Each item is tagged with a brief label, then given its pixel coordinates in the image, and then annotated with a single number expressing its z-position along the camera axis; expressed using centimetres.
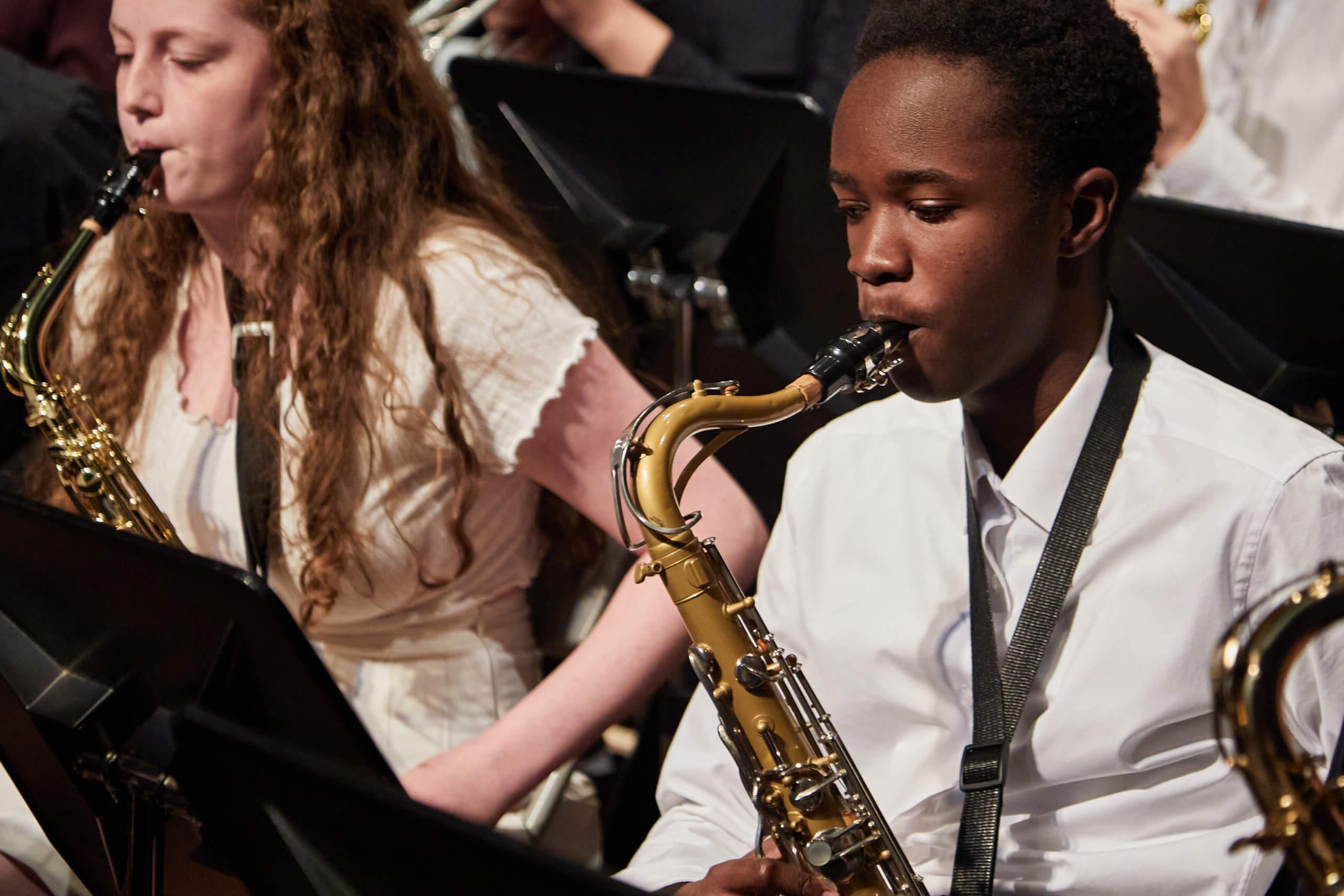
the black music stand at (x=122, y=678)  357
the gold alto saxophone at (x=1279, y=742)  333
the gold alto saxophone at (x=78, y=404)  397
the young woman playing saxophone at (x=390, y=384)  393
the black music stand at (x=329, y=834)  335
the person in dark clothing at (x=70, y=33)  474
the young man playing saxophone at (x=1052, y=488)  358
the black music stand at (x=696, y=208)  413
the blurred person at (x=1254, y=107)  415
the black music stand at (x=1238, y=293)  382
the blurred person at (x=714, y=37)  471
